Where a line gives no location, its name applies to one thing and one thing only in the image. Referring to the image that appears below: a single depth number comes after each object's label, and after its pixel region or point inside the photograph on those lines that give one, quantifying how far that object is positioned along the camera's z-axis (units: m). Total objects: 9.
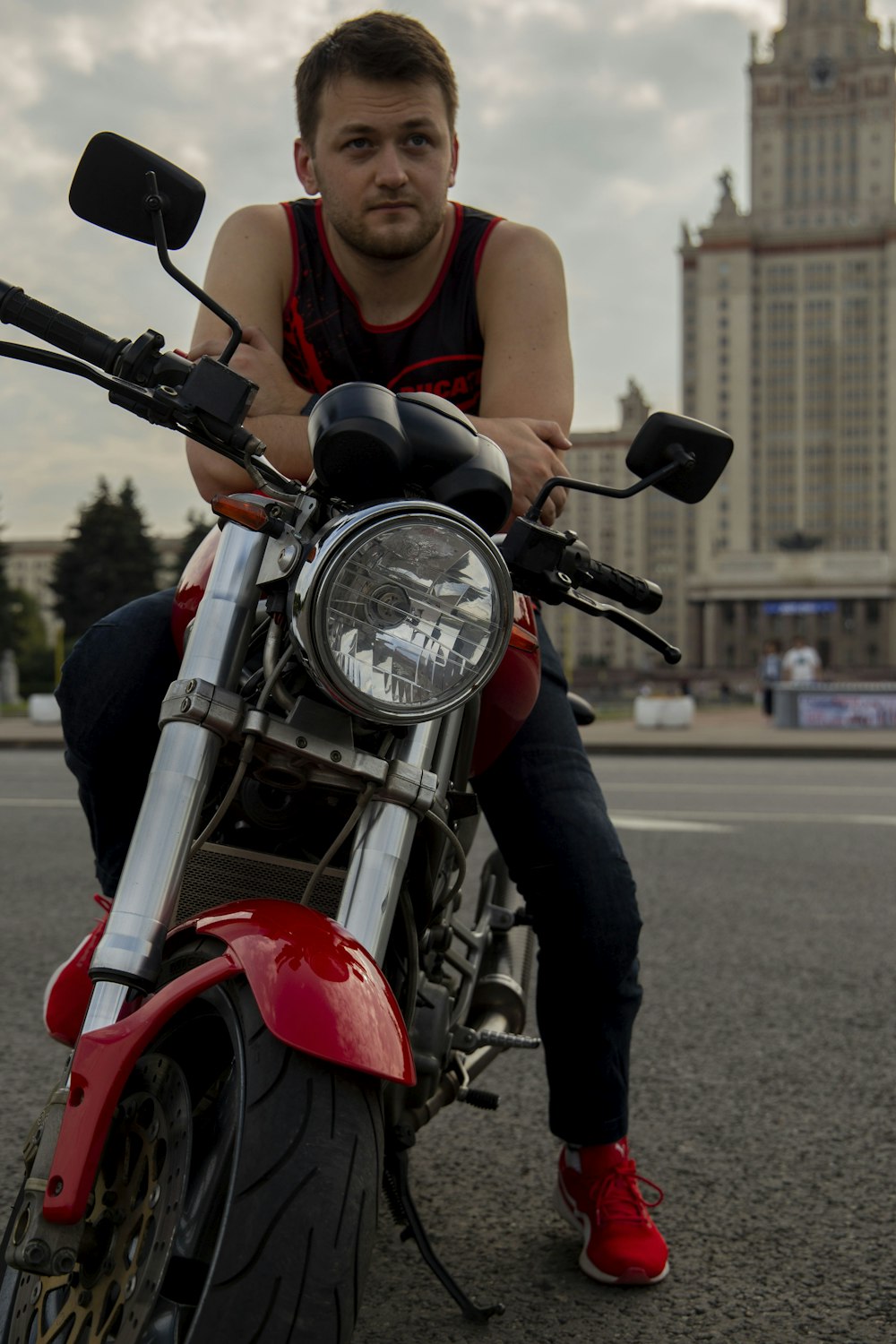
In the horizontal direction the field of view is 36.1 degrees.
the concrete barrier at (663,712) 23.61
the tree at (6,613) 60.22
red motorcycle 1.30
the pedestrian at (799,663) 24.59
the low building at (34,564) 113.57
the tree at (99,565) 61.31
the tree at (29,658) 58.81
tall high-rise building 112.12
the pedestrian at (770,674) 26.84
